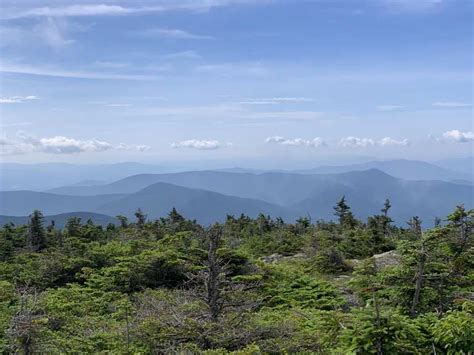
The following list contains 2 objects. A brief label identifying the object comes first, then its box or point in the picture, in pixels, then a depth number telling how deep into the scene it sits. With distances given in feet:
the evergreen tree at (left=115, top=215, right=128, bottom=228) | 116.78
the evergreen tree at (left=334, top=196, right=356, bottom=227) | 109.49
